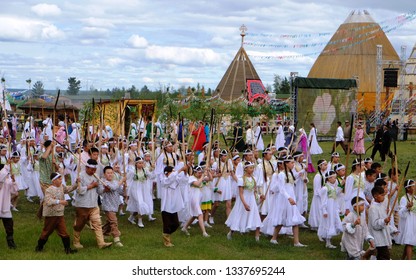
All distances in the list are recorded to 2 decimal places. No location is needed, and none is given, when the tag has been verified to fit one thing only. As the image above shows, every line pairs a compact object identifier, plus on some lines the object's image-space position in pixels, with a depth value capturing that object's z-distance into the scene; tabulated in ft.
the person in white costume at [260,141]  96.22
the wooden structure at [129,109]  92.63
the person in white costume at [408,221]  33.81
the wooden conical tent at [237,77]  193.06
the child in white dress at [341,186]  39.74
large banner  115.96
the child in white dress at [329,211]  38.50
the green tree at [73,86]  224.43
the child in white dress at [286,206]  38.27
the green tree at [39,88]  196.97
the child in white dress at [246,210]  39.52
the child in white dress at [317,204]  40.70
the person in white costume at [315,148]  84.84
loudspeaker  125.11
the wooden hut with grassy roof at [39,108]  124.57
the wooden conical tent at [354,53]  215.31
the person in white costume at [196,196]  40.37
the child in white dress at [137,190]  44.46
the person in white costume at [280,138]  92.25
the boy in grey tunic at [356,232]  32.81
